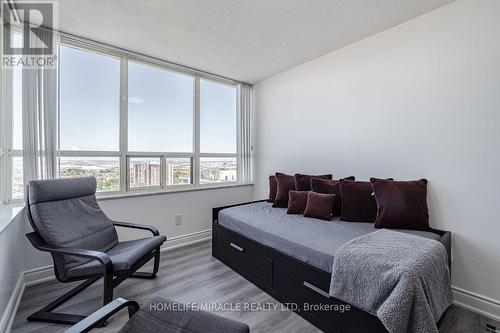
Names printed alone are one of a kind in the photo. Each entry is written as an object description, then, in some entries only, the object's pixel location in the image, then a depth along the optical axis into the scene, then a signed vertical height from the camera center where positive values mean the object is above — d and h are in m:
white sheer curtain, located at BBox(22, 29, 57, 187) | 2.36 +0.47
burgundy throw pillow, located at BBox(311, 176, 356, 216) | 2.71 -0.27
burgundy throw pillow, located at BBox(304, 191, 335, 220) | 2.60 -0.46
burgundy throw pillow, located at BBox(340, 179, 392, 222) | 2.43 -0.39
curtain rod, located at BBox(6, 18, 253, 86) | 2.58 +1.44
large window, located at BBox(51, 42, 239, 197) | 2.70 +0.57
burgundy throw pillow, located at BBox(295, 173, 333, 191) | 3.10 -0.21
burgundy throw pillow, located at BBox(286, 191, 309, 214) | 2.82 -0.45
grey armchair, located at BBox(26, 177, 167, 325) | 1.82 -0.66
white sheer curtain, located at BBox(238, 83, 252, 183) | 4.21 +0.62
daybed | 1.69 -0.82
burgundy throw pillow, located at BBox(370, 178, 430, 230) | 2.17 -0.38
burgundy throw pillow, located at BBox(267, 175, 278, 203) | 3.41 -0.33
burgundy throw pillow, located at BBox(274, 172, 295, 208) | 3.16 -0.33
